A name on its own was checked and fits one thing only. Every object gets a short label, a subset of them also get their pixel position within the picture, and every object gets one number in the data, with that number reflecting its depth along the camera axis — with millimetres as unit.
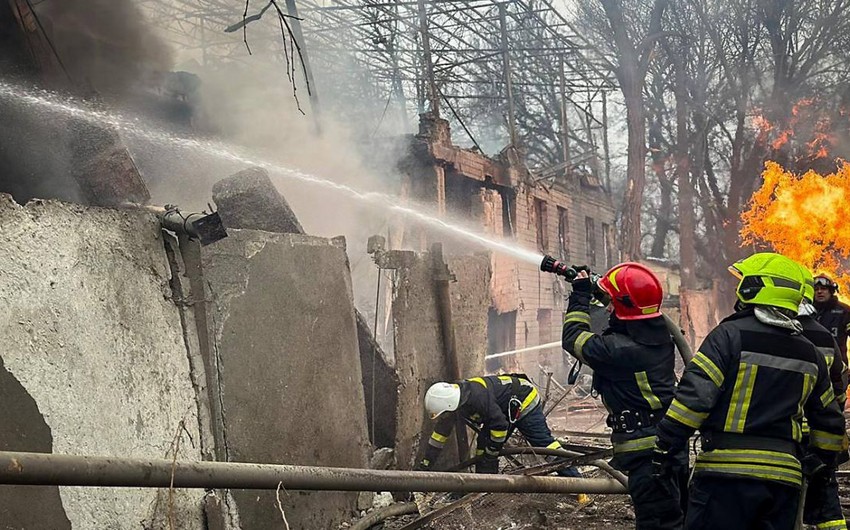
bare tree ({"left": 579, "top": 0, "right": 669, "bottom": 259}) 17344
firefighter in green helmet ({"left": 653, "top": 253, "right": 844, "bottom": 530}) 3330
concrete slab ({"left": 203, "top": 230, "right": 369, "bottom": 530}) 4160
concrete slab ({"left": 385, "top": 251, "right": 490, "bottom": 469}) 6012
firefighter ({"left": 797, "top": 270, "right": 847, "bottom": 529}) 3846
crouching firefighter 5855
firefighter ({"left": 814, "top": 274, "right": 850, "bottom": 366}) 6711
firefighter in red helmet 4070
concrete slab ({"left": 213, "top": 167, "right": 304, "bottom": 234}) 5086
